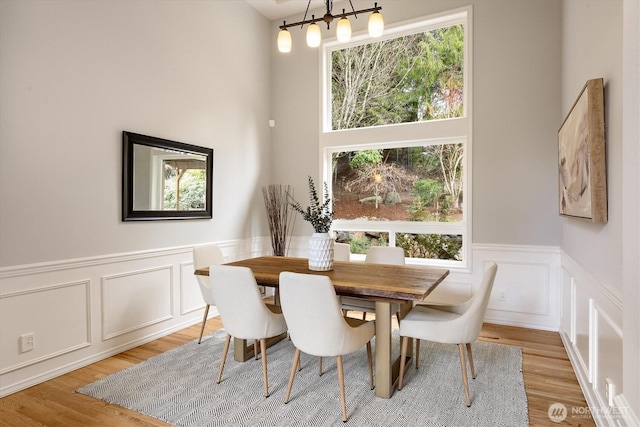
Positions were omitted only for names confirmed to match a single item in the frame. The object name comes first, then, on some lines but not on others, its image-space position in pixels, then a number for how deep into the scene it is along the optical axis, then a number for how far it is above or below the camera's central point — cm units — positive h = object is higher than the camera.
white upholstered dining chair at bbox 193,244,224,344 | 312 -44
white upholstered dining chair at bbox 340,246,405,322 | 343 -42
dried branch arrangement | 471 -3
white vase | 276 -30
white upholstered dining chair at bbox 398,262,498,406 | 222 -71
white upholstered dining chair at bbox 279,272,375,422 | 198 -60
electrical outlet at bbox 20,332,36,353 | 246 -88
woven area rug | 209 -118
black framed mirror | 315 +32
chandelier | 249 +131
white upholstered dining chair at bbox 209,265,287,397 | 226 -60
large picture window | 408 +87
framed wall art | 190 +32
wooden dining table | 219 -46
